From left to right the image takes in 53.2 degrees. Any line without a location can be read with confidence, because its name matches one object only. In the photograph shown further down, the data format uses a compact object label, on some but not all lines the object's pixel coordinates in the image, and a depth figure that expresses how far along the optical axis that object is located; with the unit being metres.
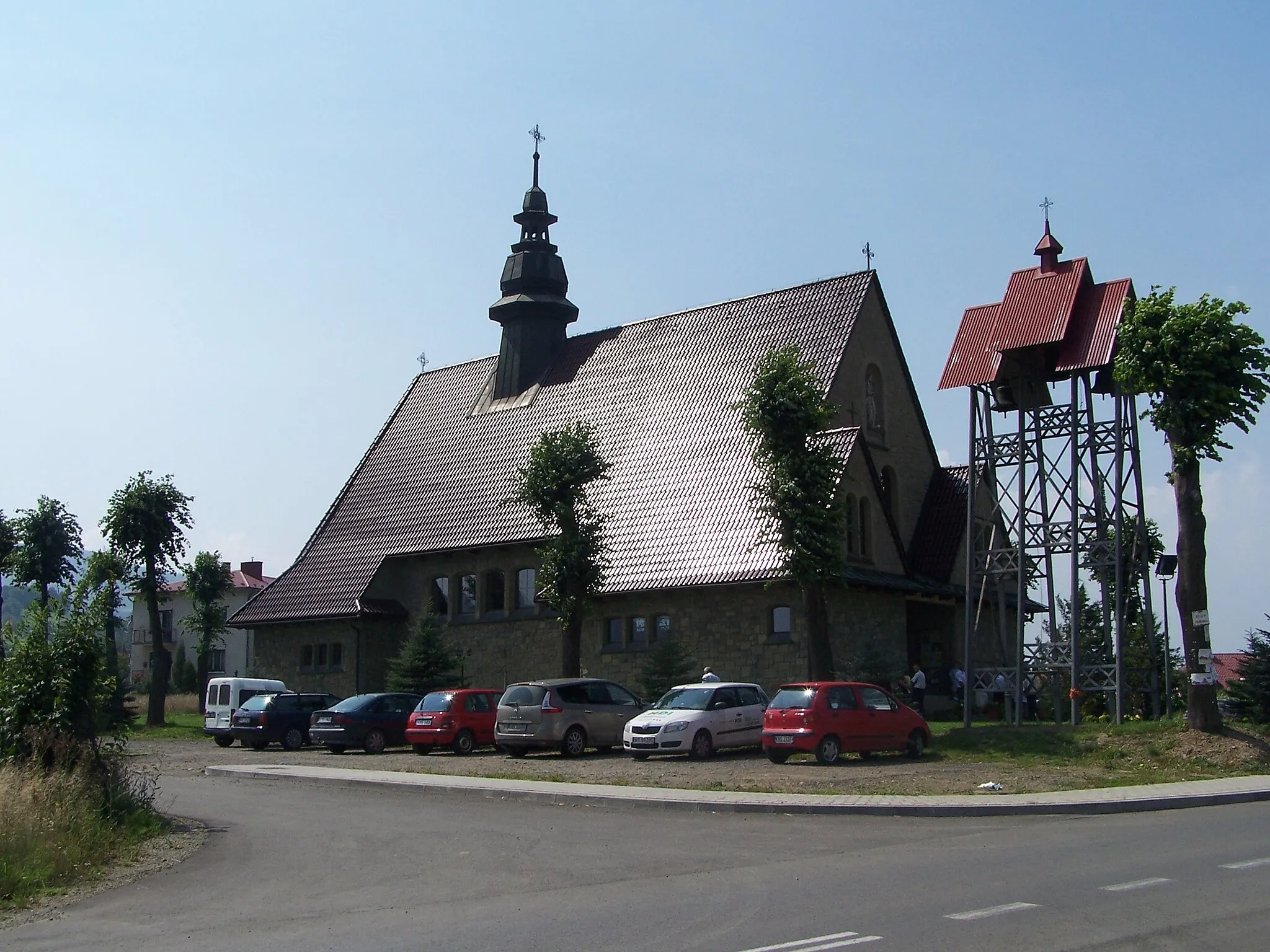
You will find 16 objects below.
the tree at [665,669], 31.55
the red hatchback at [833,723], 22.00
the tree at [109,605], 16.39
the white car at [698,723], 24.03
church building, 33.22
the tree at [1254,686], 25.27
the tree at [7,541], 49.38
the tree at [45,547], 47.94
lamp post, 24.28
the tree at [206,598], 64.06
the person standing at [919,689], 32.28
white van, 33.69
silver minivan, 25.98
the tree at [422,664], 36.94
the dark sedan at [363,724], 29.94
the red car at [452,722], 28.38
